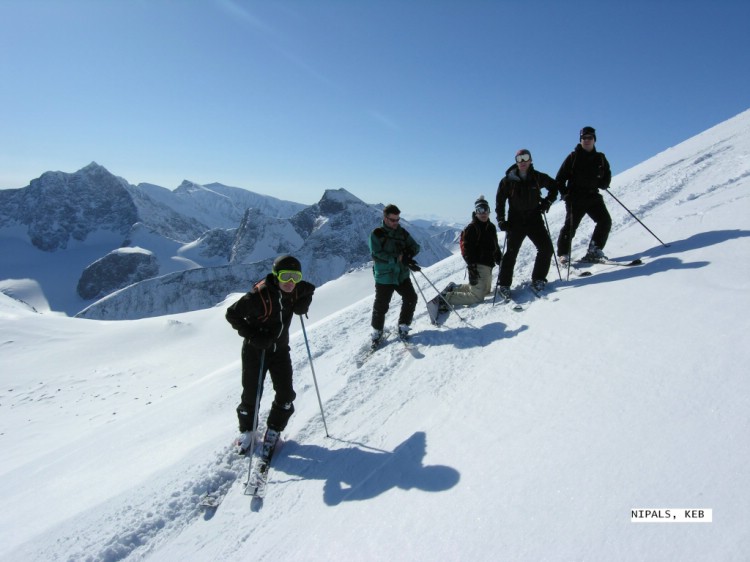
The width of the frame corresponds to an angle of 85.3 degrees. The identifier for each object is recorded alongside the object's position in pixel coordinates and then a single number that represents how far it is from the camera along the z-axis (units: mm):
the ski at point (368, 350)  6638
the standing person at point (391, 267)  6504
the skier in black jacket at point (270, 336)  4477
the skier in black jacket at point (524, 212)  6836
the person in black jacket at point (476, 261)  7227
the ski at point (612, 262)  6922
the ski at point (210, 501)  3977
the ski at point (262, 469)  4047
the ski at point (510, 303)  6461
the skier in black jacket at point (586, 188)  7148
